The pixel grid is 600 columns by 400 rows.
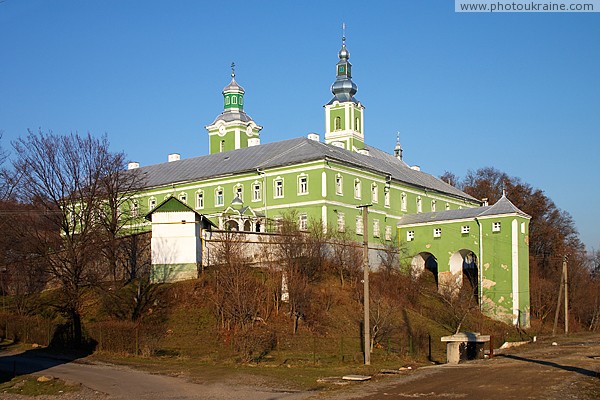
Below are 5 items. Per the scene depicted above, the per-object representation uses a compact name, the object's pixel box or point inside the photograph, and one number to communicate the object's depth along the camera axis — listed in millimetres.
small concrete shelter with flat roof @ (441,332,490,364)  29484
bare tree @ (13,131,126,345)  36438
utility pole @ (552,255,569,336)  49531
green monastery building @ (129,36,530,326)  53188
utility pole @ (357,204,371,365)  28453
